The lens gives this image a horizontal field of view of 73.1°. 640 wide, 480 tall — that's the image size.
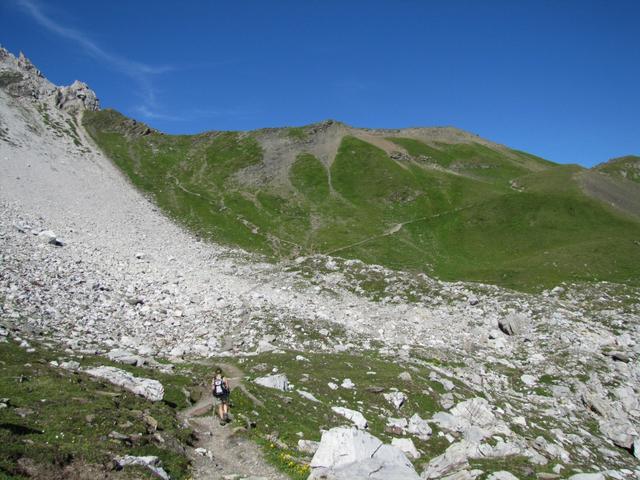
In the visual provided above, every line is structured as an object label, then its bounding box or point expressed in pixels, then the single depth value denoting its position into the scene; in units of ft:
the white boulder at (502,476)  51.52
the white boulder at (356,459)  46.75
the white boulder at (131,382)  58.59
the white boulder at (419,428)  64.18
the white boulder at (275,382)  71.77
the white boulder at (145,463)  40.96
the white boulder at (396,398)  71.56
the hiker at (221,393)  57.93
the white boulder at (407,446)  57.77
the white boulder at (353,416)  63.82
